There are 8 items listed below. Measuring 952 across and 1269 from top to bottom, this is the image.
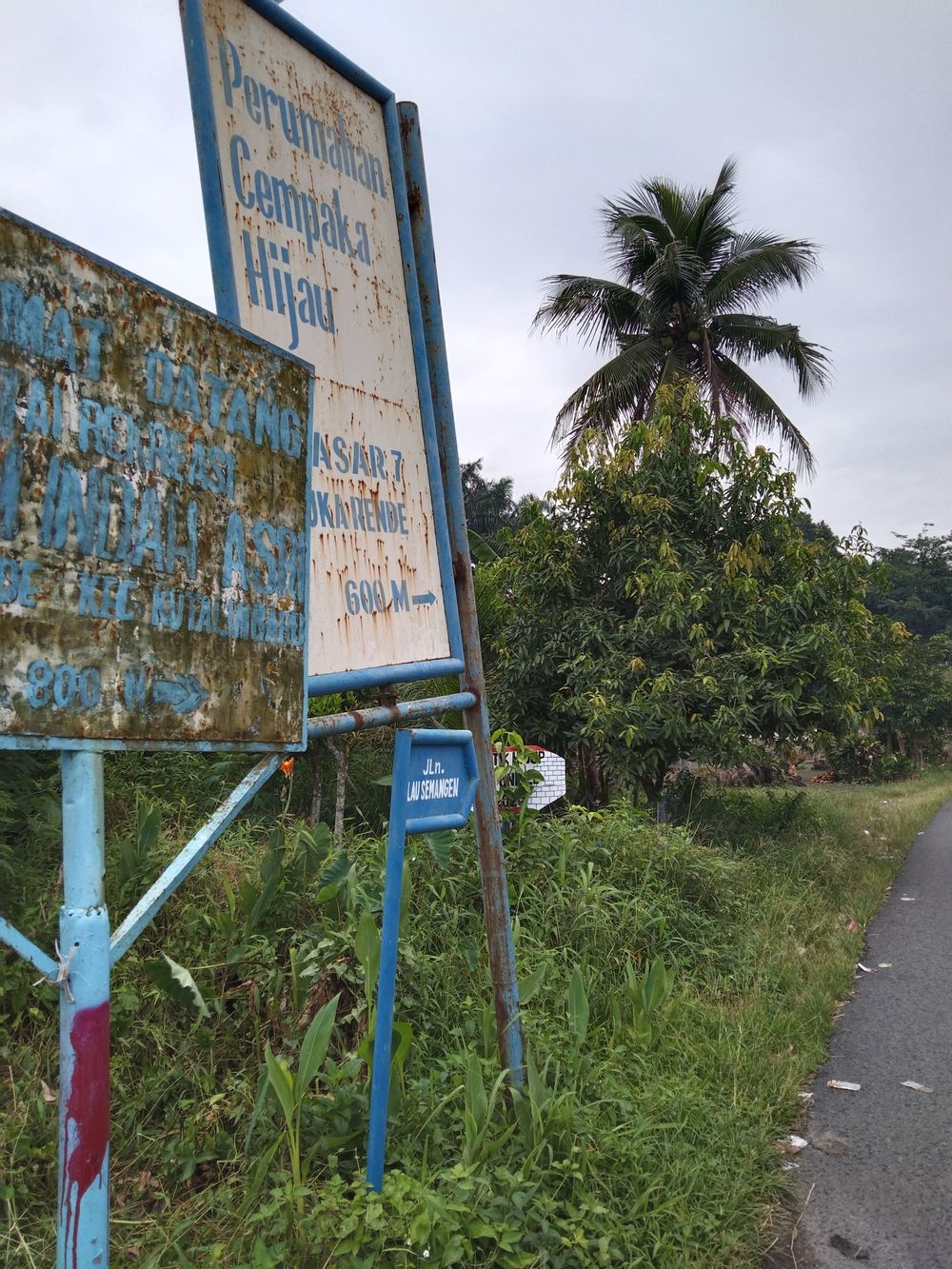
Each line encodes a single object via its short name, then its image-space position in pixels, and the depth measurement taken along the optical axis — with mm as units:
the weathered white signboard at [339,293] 2391
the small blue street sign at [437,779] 2572
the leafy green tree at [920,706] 25453
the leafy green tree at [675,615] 8195
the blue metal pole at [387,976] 2355
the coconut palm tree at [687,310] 15789
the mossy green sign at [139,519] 1538
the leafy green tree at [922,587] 50562
